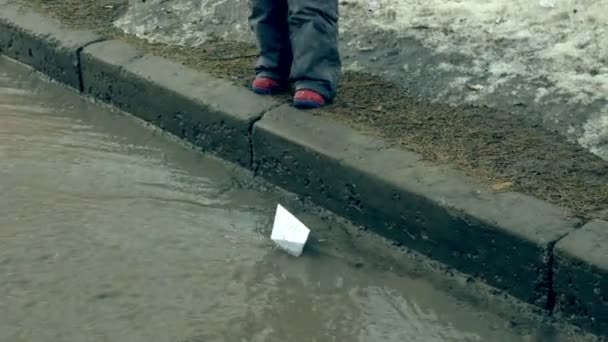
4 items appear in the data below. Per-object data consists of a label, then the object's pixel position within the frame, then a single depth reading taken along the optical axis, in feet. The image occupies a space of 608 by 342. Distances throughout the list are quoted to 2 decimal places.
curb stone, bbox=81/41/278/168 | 14.26
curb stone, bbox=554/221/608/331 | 10.72
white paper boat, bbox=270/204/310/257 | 12.46
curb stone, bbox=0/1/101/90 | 16.52
